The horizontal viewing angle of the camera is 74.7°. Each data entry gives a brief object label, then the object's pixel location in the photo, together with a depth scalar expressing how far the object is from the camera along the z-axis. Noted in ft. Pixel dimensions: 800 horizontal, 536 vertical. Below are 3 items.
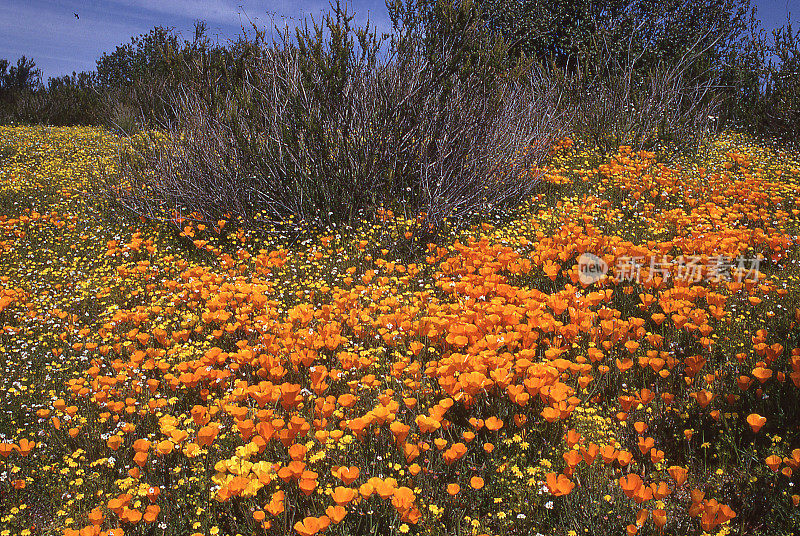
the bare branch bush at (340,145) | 19.97
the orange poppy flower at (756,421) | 7.46
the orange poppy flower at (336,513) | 6.00
